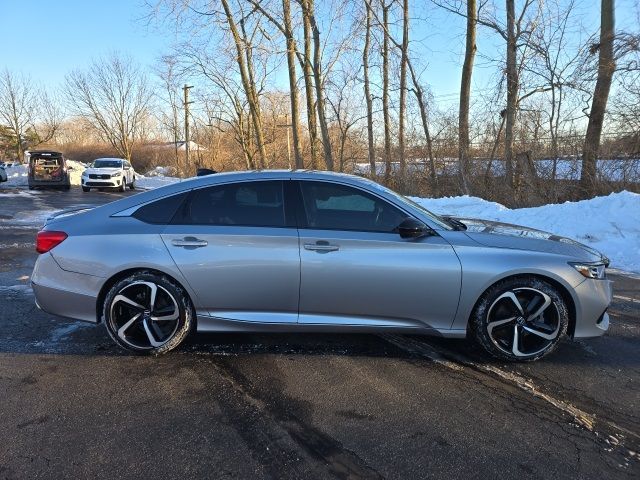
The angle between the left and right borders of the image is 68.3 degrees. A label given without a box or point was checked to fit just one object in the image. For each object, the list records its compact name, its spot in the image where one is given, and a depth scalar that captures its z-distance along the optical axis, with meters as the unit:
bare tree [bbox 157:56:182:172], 43.38
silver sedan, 3.68
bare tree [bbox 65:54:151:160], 47.22
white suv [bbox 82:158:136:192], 24.58
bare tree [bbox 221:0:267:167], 23.12
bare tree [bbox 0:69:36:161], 49.06
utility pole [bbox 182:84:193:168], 36.82
